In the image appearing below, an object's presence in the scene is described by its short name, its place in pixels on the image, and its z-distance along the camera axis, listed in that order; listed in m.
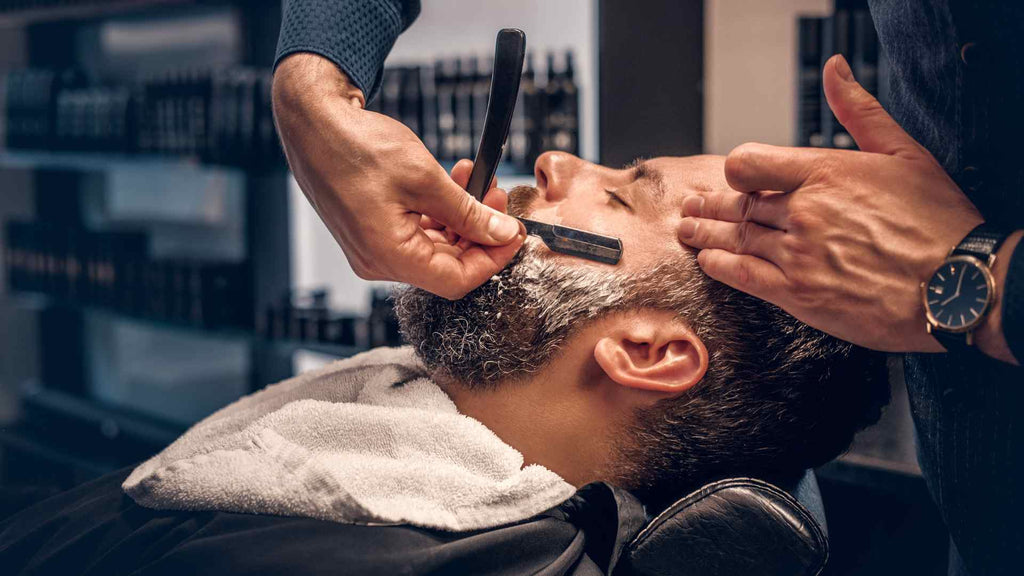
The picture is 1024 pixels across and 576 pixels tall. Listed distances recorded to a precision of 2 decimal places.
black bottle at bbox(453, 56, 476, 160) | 2.82
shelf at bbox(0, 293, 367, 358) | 3.05
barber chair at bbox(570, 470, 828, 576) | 1.00
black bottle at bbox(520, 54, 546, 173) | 2.63
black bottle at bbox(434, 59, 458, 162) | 2.85
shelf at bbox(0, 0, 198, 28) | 3.71
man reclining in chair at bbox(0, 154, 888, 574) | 1.04
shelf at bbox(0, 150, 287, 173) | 3.37
